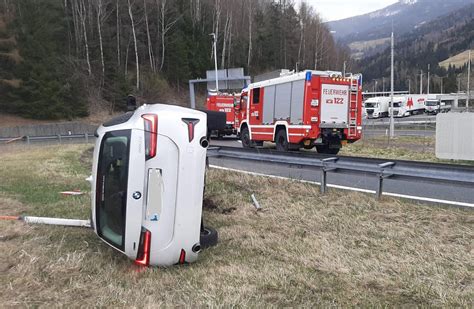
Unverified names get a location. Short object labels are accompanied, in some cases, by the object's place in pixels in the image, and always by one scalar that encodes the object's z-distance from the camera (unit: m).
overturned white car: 4.33
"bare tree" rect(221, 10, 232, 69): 65.57
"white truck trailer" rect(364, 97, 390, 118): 73.44
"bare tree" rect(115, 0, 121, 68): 52.89
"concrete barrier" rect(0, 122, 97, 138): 37.03
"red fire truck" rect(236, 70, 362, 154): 15.02
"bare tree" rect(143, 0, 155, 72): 57.09
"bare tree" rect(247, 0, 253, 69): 71.88
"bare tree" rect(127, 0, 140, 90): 52.03
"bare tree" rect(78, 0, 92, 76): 49.38
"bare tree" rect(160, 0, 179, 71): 58.56
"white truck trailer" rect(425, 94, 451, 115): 75.00
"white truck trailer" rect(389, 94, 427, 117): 73.50
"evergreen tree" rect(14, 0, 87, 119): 41.62
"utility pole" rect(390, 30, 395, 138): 28.53
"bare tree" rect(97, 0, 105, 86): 49.66
